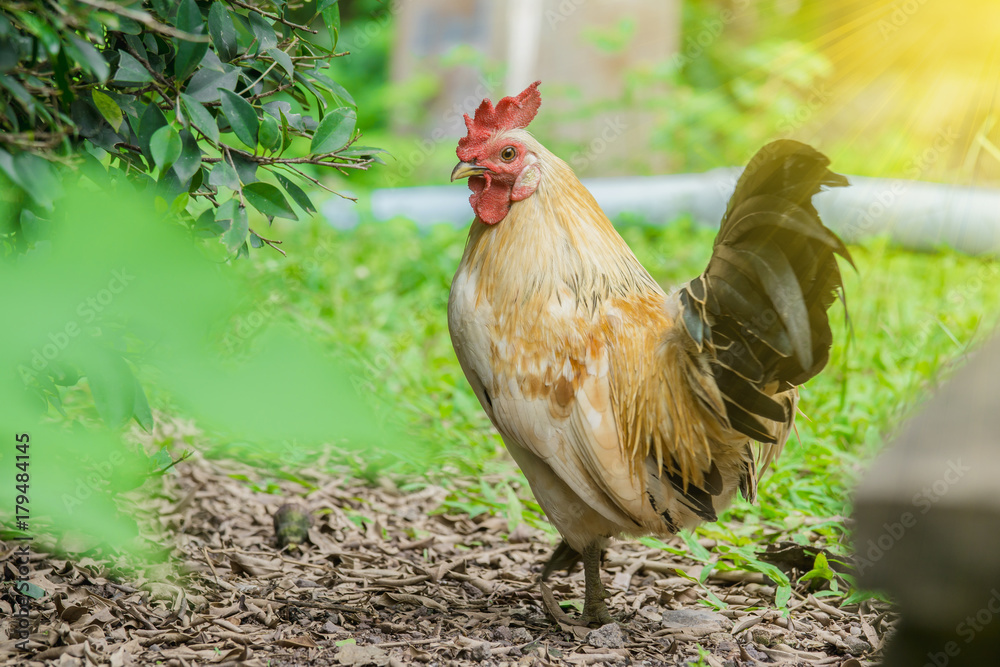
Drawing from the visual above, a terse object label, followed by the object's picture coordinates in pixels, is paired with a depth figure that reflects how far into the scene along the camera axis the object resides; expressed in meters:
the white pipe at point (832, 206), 7.13
